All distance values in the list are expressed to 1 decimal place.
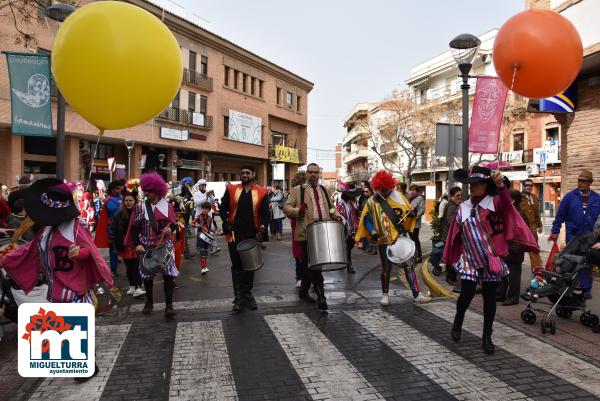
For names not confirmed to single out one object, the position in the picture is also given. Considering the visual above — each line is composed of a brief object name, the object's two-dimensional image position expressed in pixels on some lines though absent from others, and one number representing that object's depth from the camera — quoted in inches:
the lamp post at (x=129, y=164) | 981.2
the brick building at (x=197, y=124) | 976.3
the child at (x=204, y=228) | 367.5
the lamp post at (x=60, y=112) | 273.6
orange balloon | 196.7
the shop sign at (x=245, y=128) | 1454.5
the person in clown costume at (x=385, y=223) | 259.4
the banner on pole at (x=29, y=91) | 276.1
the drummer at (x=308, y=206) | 257.1
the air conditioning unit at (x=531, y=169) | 921.6
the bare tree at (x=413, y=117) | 1430.9
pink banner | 331.0
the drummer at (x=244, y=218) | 251.0
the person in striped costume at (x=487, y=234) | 185.8
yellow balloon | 159.8
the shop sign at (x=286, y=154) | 1672.0
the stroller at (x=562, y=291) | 205.9
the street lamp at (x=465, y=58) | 327.6
